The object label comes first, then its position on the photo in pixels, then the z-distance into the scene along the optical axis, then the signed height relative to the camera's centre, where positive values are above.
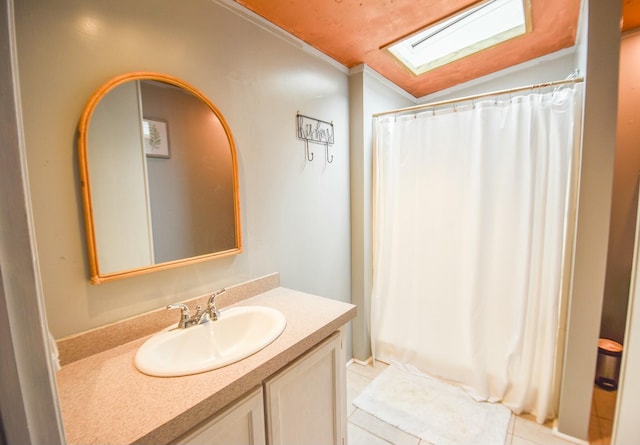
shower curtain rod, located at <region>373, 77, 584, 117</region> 1.47 +0.60
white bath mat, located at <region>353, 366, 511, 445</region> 1.58 -1.39
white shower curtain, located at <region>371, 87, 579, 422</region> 1.61 -0.33
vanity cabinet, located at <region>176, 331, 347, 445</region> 0.82 -0.76
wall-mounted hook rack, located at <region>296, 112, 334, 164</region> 1.73 +0.42
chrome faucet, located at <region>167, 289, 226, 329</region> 1.10 -0.49
